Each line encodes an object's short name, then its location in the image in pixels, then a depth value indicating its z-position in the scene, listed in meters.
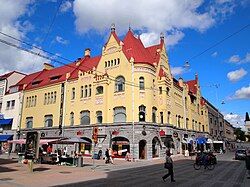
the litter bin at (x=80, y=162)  18.99
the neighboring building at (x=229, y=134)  68.92
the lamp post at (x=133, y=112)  24.62
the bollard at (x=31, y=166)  14.56
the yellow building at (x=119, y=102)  25.85
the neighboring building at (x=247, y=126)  108.84
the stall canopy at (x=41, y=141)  22.25
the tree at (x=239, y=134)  108.05
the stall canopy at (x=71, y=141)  20.62
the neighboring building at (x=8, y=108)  37.20
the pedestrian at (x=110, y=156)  21.59
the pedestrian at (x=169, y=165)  11.26
